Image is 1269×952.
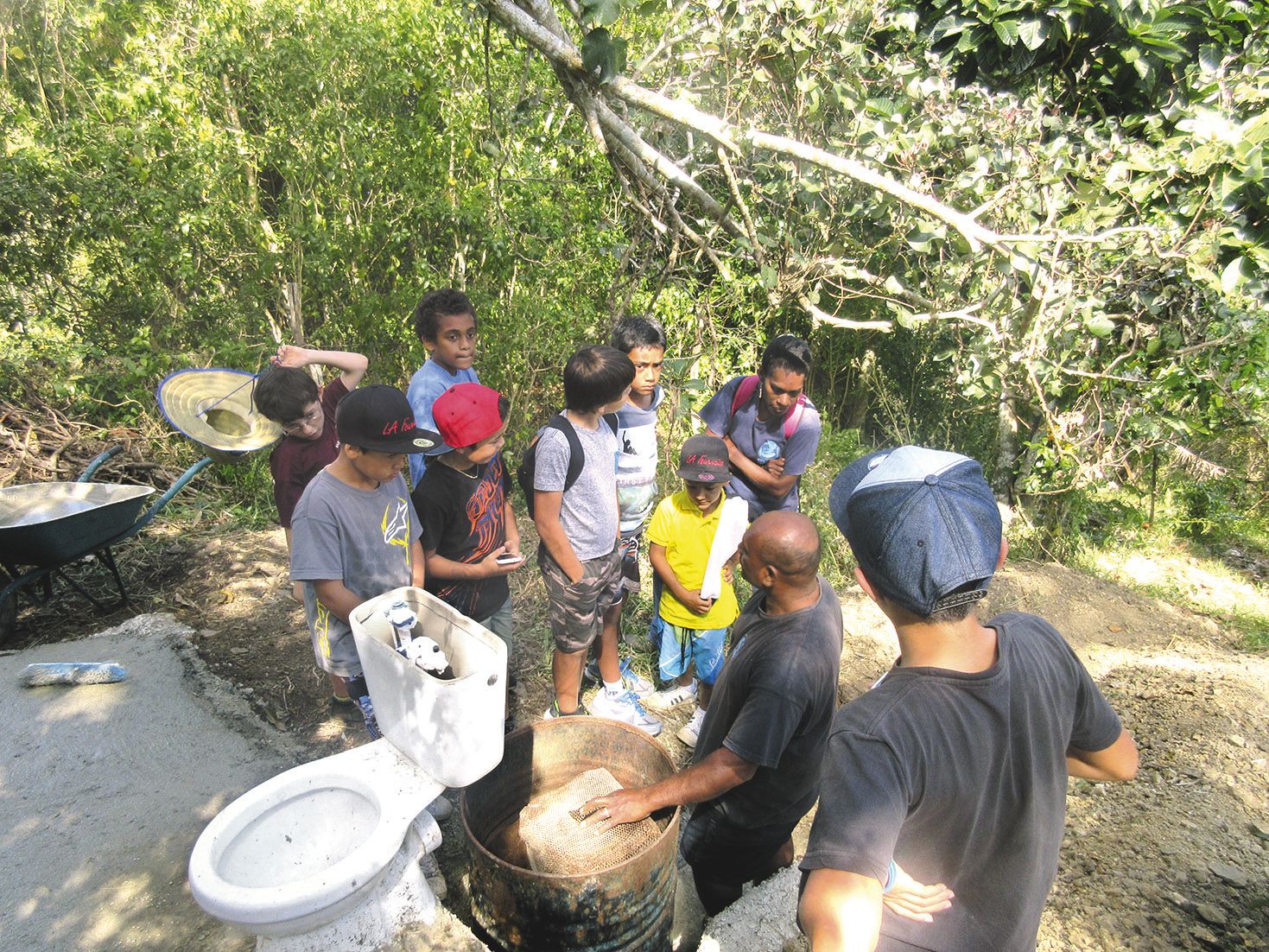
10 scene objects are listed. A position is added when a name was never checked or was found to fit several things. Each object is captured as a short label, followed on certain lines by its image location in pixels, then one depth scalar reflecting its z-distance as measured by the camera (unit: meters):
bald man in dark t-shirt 1.87
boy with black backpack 2.91
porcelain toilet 1.93
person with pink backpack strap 3.54
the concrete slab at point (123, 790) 2.27
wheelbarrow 3.61
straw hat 3.49
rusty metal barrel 2.03
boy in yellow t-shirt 3.08
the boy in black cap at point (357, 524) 2.38
